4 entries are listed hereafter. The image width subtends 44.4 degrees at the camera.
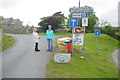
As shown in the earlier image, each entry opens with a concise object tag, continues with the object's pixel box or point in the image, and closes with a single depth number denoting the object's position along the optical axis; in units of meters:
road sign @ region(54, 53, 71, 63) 9.52
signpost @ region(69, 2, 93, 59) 11.26
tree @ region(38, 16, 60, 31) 43.62
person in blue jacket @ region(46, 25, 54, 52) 11.31
